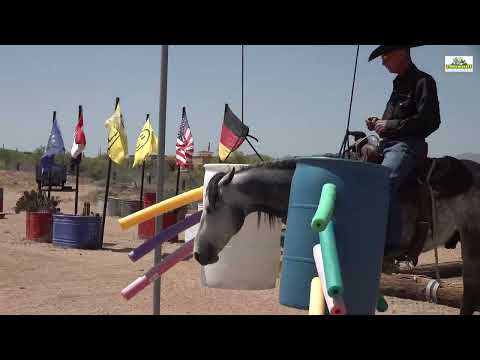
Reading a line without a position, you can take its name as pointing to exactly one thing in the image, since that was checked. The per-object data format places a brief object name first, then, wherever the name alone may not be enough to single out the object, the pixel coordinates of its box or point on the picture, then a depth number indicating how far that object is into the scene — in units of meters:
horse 3.60
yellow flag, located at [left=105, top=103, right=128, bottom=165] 12.77
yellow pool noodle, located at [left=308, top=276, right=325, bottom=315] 2.48
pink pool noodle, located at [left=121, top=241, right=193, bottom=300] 3.82
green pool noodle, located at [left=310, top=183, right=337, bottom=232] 2.47
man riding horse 3.79
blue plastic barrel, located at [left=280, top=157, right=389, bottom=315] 2.81
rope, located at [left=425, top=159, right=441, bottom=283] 3.83
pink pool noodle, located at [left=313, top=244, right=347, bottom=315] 2.41
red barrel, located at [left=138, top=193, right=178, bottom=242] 13.76
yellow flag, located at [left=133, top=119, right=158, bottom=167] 15.32
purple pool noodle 3.94
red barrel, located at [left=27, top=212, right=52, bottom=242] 12.87
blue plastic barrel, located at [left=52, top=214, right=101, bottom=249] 12.09
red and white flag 13.57
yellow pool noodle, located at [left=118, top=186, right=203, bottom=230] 3.75
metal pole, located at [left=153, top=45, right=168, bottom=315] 3.82
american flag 16.89
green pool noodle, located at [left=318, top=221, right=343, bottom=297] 2.36
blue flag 14.23
